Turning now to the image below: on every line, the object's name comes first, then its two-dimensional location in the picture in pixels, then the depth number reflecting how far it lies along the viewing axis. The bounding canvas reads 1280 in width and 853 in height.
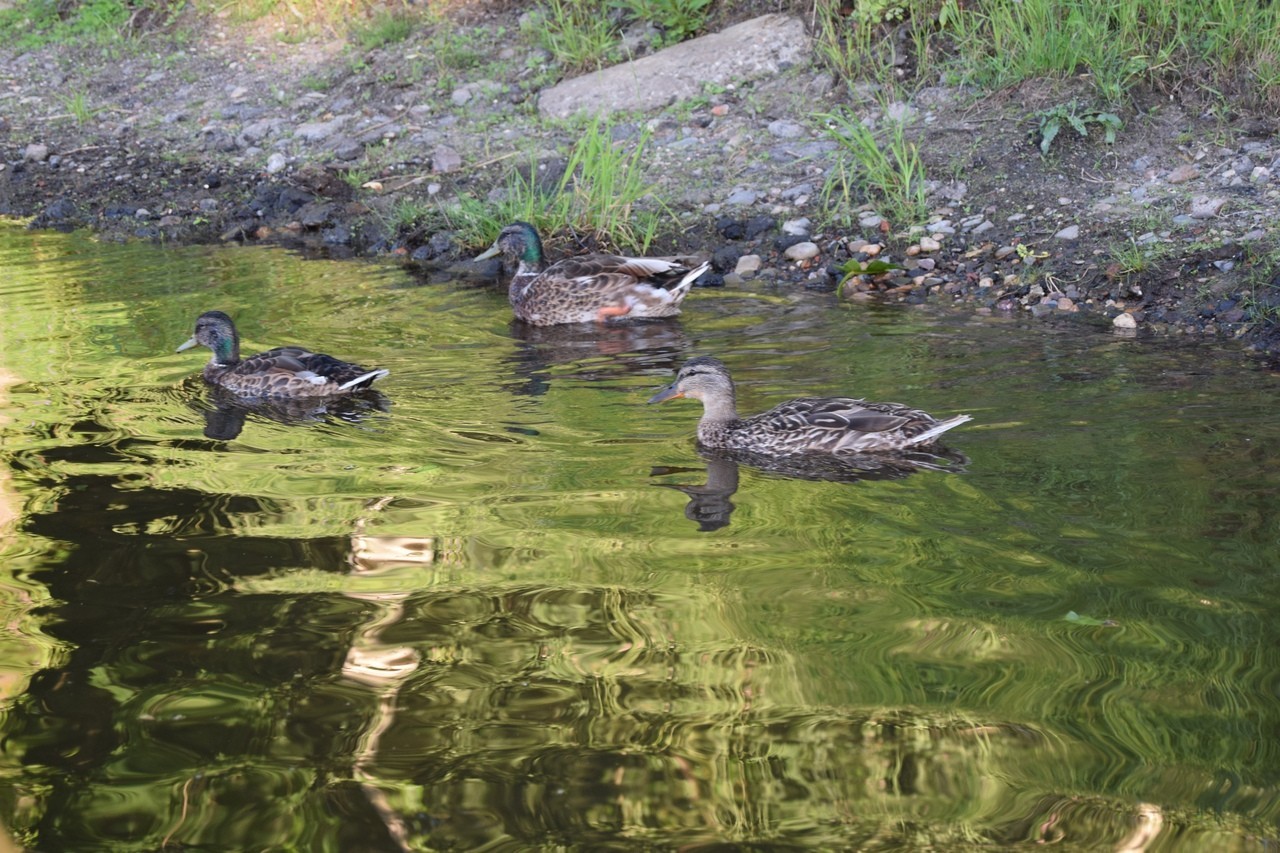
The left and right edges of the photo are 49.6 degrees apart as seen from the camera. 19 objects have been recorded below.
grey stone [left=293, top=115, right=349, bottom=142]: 14.78
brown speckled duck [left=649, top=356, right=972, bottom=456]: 6.88
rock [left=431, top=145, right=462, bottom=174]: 13.44
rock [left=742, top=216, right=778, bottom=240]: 11.54
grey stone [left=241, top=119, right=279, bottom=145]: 15.11
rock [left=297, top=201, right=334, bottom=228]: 13.23
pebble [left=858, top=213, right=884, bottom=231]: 11.20
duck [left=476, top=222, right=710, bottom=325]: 10.39
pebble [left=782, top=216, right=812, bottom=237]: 11.35
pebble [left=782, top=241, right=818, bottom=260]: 11.03
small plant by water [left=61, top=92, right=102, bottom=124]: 16.45
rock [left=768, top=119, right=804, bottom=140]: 12.73
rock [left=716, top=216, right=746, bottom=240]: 11.59
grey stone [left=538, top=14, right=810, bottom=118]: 13.80
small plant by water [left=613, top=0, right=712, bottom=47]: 14.67
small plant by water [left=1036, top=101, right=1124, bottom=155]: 11.23
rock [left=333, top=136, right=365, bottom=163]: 14.16
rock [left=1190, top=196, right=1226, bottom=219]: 10.12
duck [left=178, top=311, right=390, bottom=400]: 8.29
